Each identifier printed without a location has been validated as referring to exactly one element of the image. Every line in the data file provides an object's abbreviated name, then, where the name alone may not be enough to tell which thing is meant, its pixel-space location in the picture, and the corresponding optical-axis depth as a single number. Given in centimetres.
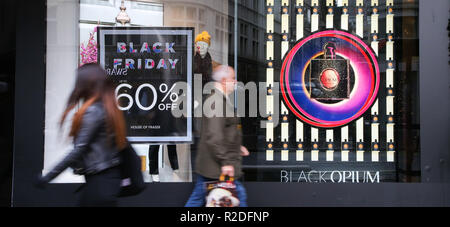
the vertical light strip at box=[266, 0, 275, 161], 615
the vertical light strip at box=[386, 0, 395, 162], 603
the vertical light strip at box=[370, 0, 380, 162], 605
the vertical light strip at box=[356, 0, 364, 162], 608
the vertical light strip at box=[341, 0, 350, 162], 610
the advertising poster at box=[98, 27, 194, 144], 611
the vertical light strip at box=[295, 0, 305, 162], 612
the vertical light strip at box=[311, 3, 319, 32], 615
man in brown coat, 411
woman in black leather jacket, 329
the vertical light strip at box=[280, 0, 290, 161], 614
